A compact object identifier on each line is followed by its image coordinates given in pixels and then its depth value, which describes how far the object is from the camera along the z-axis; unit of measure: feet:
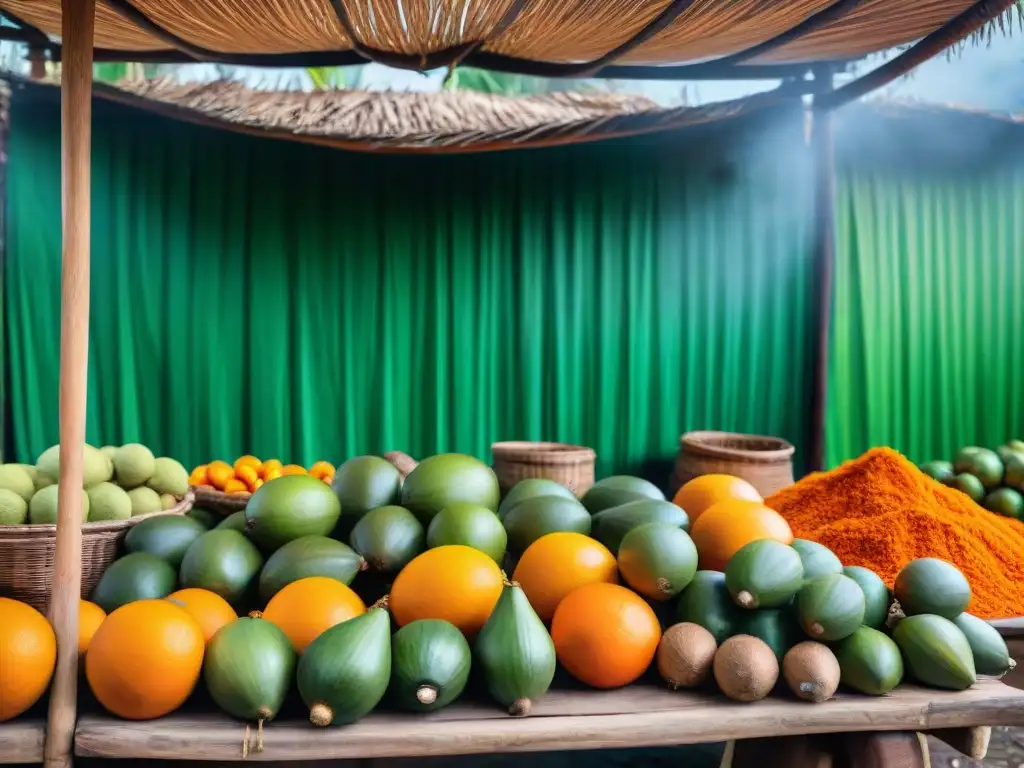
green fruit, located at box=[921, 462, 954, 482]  10.53
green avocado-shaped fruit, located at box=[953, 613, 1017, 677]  4.39
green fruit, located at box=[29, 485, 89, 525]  5.60
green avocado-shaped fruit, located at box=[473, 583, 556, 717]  3.76
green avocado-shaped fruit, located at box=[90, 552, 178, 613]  4.60
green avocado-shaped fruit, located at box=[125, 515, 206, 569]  5.12
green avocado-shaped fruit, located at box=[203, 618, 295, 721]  3.65
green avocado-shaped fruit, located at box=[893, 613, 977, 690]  4.10
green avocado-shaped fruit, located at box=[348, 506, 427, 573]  4.68
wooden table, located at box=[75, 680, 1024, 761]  3.59
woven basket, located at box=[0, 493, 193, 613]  5.03
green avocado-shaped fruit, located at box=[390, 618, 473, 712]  3.72
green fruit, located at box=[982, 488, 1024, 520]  9.93
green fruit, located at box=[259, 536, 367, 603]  4.53
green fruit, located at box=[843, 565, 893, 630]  4.44
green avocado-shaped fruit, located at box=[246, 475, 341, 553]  4.87
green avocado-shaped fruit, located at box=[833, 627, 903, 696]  4.00
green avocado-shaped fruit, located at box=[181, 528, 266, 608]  4.66
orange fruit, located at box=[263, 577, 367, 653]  4.06
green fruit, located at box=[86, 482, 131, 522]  6.22
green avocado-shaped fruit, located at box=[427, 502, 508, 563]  4.63
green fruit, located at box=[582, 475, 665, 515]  5.56
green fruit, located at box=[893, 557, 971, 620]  4.42
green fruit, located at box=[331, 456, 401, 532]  5.26
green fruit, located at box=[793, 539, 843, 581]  4.53
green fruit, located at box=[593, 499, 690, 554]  4.93
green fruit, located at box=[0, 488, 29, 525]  5.52
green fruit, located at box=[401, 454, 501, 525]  5.13
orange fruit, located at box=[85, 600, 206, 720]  3.63
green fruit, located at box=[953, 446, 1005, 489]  10.28
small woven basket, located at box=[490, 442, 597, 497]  10.43
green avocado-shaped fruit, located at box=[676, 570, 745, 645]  4.25
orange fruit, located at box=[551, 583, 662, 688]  4.00
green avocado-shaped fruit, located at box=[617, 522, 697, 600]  4.30
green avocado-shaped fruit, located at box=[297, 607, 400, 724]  3.58
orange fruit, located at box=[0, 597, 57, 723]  3.60
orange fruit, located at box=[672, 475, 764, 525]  5.59
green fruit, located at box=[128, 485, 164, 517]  6.79
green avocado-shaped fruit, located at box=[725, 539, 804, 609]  4.11
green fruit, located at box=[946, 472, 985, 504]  10.12
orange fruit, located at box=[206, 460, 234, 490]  10.52
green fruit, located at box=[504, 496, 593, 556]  4.99
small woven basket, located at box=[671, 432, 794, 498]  11.14
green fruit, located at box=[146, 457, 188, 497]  7.22
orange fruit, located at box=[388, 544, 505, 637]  4.15
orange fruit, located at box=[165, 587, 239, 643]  4.19
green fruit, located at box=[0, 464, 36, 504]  5.86
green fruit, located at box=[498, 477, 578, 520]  5.45
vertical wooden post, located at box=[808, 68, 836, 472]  13.00
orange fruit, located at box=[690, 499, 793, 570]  4.75
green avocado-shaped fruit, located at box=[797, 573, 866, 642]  4.03
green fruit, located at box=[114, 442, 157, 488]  6.95
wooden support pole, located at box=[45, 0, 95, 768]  3.84
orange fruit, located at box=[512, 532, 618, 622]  4.45
